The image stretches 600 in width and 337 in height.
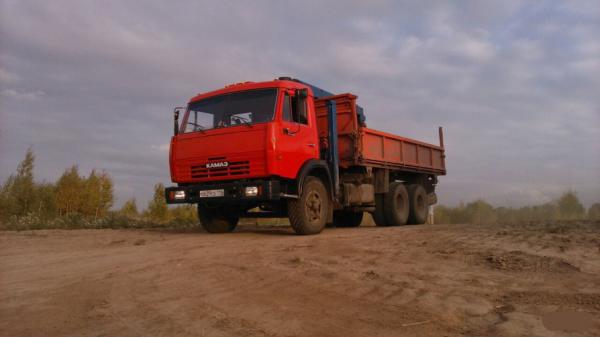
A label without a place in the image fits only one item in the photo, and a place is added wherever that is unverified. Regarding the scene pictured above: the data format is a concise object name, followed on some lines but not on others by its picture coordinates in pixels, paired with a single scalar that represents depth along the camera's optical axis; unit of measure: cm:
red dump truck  759
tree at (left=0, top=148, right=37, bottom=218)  1582
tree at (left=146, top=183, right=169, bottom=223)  2283
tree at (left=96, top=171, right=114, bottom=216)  1909
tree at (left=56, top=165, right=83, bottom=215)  1788
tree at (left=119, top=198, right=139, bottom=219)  2257
